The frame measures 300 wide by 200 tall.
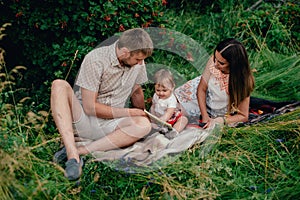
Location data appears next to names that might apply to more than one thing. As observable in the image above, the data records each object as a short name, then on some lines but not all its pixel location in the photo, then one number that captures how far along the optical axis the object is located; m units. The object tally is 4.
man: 3.50
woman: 4.00
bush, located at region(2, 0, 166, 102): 4.48
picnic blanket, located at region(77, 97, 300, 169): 3.41
